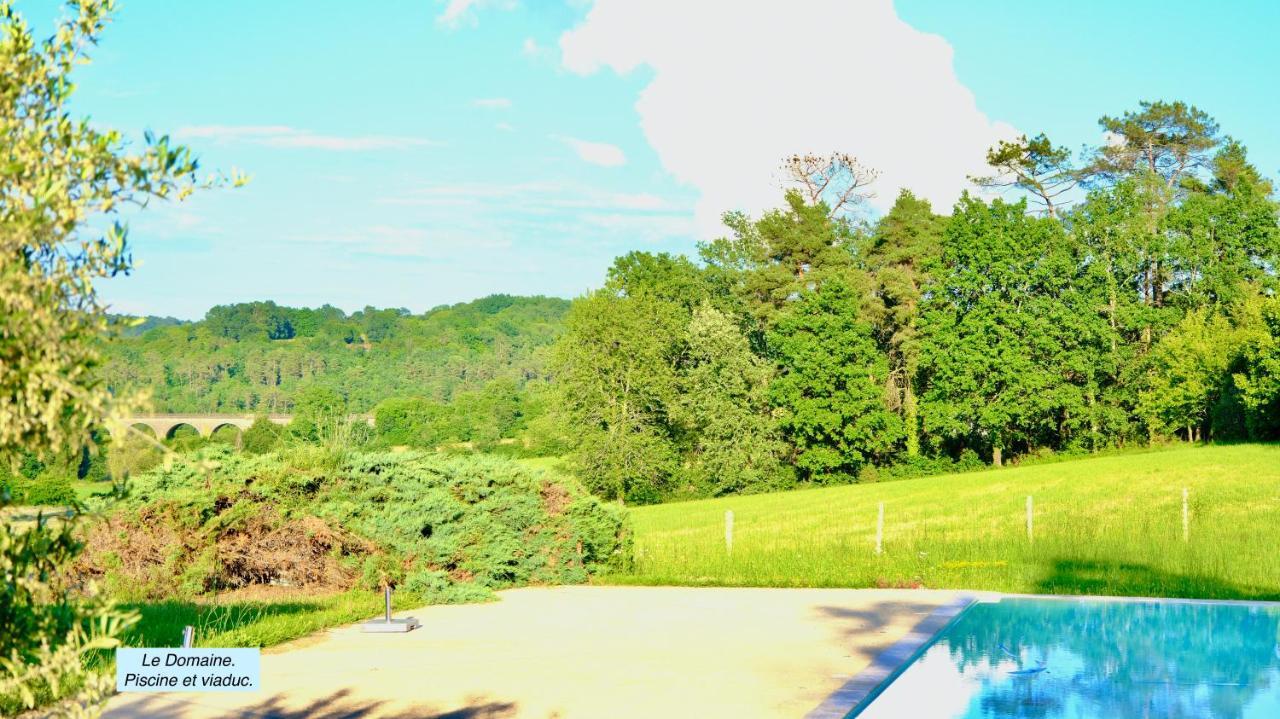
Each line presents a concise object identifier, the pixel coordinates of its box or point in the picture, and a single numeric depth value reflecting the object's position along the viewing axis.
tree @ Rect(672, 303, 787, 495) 53.19
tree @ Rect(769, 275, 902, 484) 53.09
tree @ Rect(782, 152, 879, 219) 59.28
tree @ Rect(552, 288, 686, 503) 52.00
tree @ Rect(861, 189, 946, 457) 55.38
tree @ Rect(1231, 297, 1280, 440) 47.16
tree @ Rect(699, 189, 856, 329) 56.38
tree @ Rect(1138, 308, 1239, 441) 50.66
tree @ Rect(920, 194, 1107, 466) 52.31
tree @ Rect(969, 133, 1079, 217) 58.25
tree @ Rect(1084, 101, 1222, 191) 58.47
